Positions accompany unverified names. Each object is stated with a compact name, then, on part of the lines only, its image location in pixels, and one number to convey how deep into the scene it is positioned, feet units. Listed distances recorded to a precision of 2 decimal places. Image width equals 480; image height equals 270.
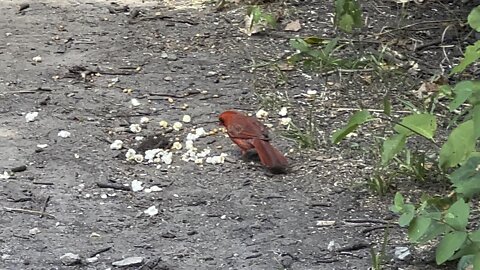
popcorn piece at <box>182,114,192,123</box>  13.48
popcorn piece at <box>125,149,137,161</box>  12.22
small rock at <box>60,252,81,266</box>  9.59
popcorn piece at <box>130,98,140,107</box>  14.19
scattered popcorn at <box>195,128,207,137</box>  12.95
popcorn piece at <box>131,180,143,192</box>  11.35
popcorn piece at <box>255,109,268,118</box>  13.44
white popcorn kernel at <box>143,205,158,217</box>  10.70
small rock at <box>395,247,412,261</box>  9.41
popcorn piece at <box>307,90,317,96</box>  14.17
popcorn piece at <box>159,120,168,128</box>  13.31
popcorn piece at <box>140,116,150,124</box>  13.49
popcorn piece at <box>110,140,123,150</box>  12.60
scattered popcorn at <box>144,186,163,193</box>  11.32
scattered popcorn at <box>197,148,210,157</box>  12.33
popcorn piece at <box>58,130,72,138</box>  13.01
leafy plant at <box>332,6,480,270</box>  7.68
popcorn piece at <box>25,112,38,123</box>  13.67
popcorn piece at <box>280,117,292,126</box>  13.10
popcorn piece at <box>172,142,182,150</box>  12.57
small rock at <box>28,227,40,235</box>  10.30
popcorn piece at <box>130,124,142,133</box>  13.19
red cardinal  11.60
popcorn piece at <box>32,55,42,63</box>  16.42
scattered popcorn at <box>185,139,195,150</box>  12.55
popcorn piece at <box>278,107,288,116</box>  13.46
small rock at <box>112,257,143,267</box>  9.55
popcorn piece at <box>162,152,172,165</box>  12.11
